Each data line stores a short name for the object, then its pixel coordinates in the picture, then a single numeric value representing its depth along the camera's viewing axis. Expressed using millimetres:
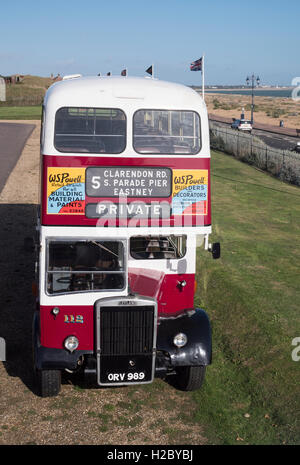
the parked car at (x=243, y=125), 59625
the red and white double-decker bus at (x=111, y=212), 7527
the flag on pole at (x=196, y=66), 21703
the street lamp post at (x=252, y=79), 66288
